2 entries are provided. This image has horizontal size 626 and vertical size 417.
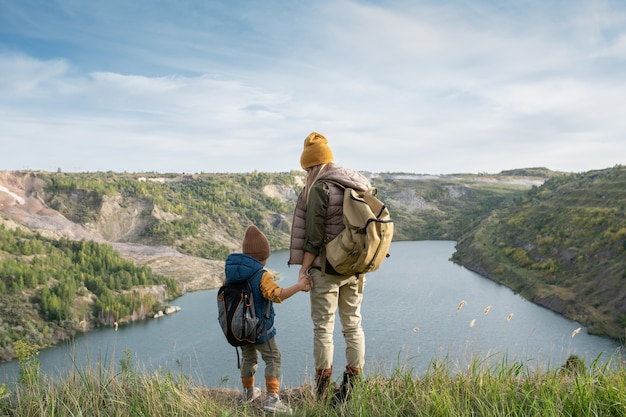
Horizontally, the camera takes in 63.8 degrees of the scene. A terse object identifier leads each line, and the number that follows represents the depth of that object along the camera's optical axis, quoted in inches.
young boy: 181.6
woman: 174.6
